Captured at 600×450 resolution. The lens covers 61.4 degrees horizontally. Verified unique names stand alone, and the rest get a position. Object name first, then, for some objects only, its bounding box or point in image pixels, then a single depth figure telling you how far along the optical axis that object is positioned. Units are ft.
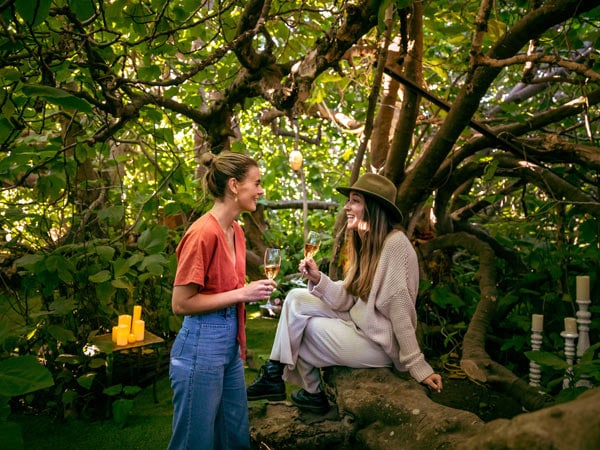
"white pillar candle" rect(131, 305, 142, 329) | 12.28
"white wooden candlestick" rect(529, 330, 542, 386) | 11.89
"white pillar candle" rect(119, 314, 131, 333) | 11.84
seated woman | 8.89
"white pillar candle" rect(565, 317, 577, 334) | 10.98
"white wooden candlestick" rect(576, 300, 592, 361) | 11.14
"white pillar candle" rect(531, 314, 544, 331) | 11.98
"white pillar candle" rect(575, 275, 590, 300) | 11.19
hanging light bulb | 15.66
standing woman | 7.06
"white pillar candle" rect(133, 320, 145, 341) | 12.15
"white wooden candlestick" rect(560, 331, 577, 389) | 11.05
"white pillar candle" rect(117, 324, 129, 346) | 11.59
